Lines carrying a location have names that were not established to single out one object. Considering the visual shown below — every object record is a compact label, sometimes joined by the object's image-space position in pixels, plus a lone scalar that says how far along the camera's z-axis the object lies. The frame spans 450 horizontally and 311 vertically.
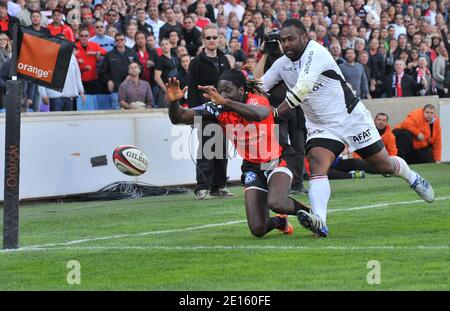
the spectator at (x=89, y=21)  21.35
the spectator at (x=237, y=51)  23.02
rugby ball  16.69
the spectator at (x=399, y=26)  29.77
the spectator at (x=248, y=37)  24.30
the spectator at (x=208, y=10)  25.03
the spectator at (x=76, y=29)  20.94
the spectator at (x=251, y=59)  19.53
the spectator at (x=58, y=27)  20.30
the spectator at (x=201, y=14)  24.47
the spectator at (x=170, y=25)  22.75
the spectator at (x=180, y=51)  21.62
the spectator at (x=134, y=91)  20.39
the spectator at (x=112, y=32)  21.73
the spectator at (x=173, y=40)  22.20
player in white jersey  11.34
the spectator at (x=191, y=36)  23.25
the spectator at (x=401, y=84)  26.17
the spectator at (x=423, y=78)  26.46
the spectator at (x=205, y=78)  16.66
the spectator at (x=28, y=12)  20.12
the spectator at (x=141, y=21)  22.72
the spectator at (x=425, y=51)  28.02
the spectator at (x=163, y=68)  21.48
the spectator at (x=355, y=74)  24.59
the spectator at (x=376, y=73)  26.42
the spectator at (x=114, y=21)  22.17
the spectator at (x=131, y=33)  22.05
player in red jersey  11.33
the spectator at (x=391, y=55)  27.34
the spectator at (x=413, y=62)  26.83
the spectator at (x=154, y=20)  23.16
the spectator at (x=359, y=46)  26.47
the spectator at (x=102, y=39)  21.28
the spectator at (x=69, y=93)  19.62
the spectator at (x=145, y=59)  21.44
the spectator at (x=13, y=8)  20.66
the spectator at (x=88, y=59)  20.62
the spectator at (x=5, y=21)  19.67
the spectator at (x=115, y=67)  20.80
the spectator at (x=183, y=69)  21.08
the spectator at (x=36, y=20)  19.31
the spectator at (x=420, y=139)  22.61
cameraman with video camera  14.61
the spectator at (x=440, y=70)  27.83
